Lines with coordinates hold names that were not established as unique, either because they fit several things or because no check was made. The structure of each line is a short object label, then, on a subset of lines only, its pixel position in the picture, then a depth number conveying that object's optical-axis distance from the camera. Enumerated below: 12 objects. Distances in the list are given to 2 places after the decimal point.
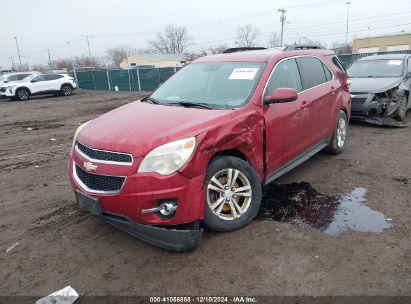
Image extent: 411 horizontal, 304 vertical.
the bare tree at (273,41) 68.08
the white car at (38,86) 22.67
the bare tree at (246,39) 76.93
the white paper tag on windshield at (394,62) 9.21
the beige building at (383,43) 55.59
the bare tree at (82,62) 90.62
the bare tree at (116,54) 103.02
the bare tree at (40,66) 100.88
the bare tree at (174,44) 92.19
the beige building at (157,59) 70.44
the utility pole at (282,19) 58.62
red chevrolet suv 3.13
